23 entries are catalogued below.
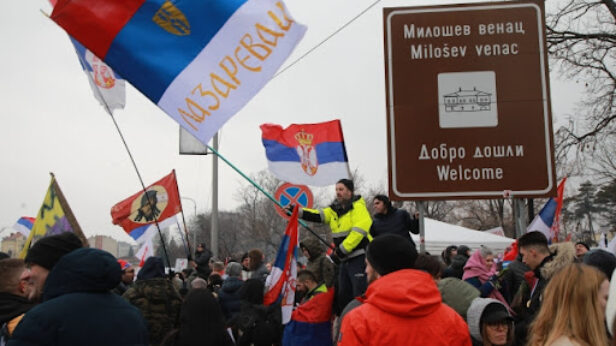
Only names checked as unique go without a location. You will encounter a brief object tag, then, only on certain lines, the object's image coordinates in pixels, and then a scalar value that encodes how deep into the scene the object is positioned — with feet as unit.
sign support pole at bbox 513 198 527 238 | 19.25
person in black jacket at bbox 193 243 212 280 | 40.75
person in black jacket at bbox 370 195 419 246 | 22.47
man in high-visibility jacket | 21.63
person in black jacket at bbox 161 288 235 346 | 16.01
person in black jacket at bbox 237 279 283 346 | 22.80
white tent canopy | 62.54
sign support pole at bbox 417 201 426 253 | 19.04
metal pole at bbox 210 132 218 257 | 59.31
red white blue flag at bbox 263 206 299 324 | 20.70
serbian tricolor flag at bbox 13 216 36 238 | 53.26
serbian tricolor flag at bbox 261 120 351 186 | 39.42
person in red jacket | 10.46
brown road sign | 18.90
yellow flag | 22.39
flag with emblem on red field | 43.70
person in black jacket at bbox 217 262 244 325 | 27.78
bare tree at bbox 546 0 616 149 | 57.98
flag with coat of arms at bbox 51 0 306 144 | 17.06
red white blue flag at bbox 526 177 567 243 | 29.04
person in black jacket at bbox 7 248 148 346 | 10.13
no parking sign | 35.29
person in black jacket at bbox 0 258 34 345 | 13.19
